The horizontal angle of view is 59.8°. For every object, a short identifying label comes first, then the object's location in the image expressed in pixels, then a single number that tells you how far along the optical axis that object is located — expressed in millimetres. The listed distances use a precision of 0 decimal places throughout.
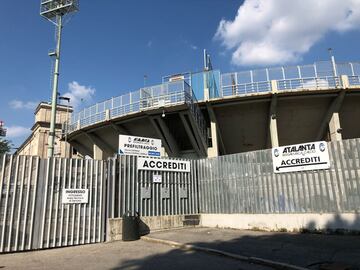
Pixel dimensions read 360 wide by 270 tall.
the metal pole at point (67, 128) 32166
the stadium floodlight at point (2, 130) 54519
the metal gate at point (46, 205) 10500
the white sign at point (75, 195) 11625
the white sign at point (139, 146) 15655
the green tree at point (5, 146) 50725
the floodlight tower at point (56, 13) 18297
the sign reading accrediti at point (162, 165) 14095
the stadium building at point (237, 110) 22406
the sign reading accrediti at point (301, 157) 11578
